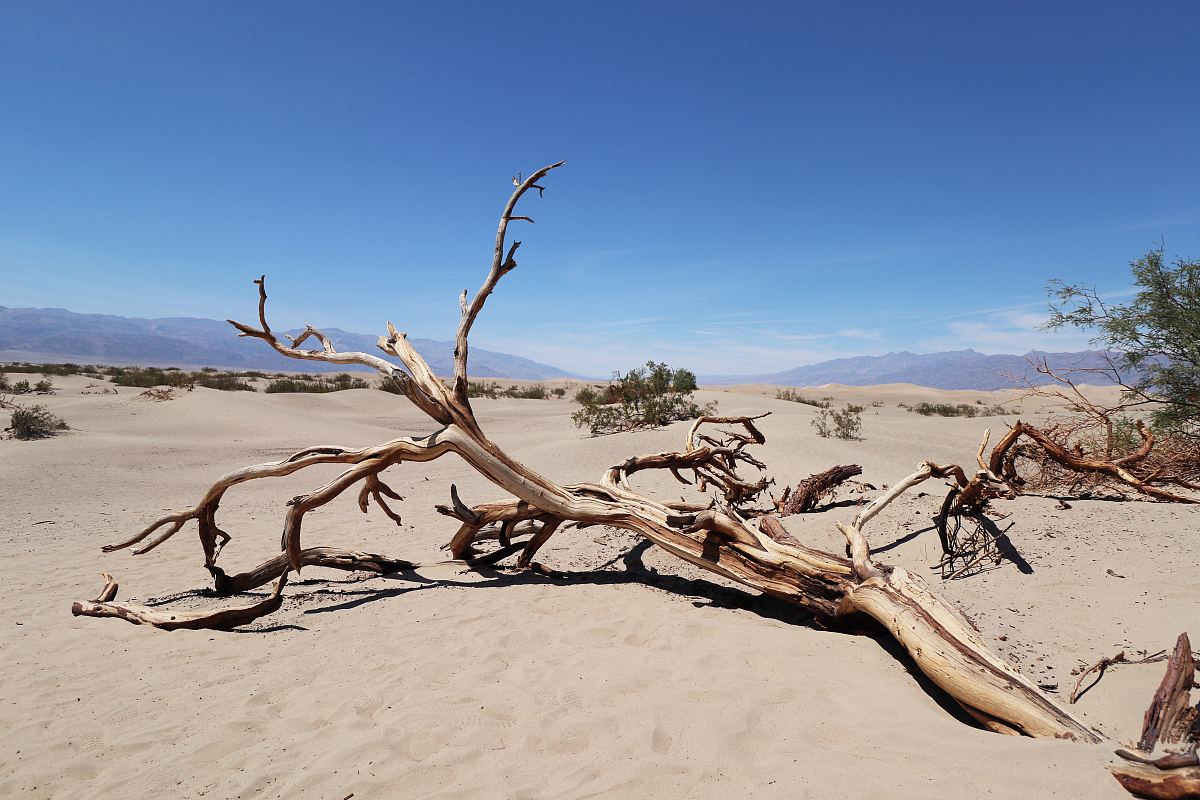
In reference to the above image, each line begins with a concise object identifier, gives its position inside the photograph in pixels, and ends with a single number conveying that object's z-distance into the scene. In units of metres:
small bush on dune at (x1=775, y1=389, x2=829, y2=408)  25.62
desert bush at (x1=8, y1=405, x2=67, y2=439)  12.57
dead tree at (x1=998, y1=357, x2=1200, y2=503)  5.43
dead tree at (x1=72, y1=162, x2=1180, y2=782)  3.35
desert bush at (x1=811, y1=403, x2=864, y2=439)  13.45
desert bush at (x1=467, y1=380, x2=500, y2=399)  30.52
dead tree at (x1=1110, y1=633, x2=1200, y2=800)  1.82
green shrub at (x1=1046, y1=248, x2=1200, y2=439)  7.16
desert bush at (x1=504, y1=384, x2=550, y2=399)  32.06
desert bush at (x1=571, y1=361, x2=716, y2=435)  15.86
